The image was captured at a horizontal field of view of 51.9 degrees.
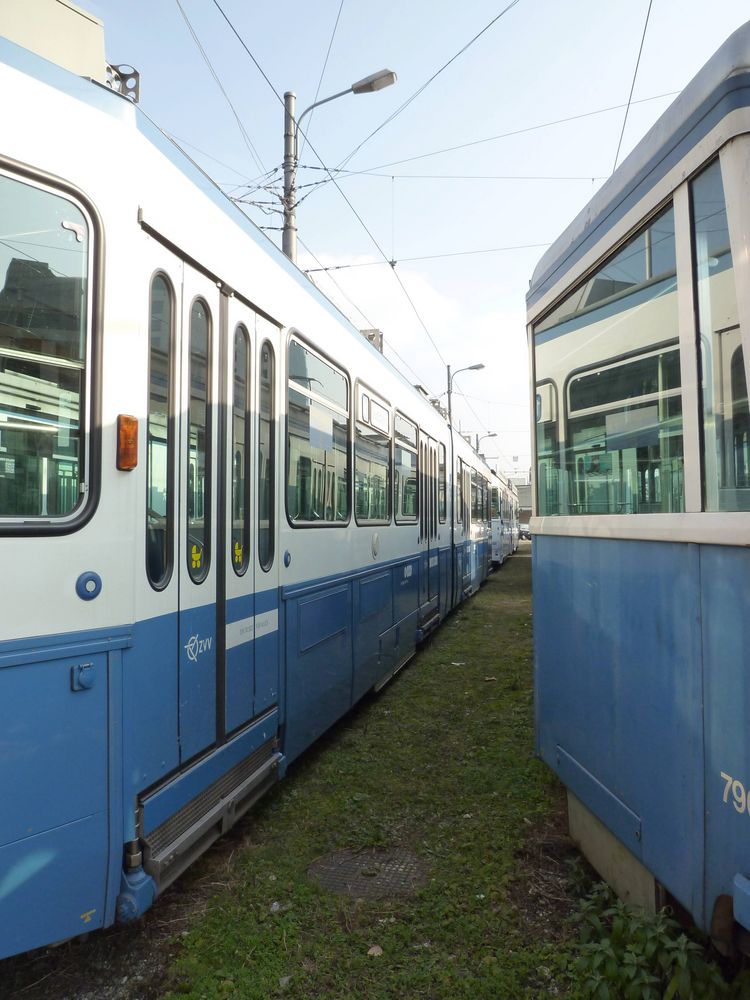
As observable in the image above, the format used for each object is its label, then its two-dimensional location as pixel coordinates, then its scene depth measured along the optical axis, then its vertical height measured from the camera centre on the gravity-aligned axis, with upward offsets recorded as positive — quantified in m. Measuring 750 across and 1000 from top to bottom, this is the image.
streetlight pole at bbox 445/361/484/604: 12.61 +0.07
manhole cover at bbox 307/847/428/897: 3.68 -1.71
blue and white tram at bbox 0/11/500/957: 2.57 +0.08
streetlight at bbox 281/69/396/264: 9.62 +5.15
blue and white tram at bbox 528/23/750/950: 2.36 +0.05
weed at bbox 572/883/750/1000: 2.59 -1.55
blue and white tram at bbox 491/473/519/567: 23.16 +0.29
